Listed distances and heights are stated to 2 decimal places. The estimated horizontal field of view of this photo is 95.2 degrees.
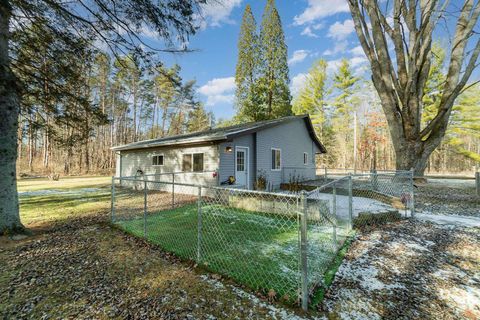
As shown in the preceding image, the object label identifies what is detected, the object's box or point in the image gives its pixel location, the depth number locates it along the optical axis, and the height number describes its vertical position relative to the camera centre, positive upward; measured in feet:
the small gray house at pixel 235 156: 31.60 +1.44
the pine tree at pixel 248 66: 67.67 +30.32
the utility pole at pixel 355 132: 73.06 +10.26
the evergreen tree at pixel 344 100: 87.10 +25.46
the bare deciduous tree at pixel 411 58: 26.66 +13.55
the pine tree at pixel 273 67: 66.44 +29.50
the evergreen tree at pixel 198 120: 101.76 +21.71
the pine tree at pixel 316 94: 86.17 +27.97
